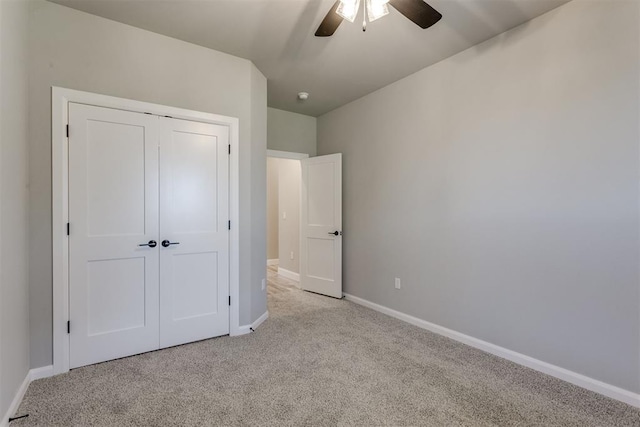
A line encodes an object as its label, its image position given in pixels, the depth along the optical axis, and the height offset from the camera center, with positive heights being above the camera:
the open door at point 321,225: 4.30 -0.22
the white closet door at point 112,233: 2.34 -0.19
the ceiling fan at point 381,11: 1.71 +1.18
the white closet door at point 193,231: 2.70 -0.19
